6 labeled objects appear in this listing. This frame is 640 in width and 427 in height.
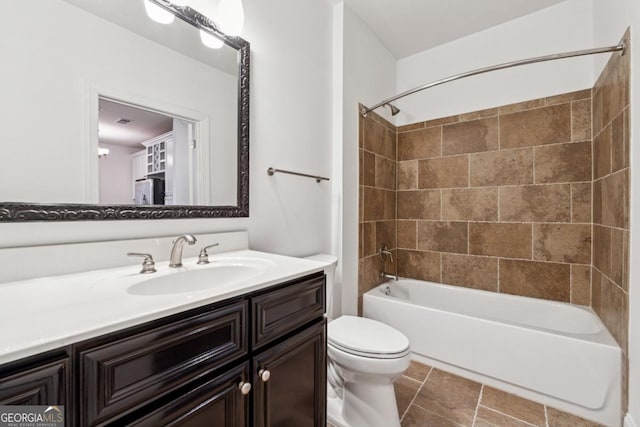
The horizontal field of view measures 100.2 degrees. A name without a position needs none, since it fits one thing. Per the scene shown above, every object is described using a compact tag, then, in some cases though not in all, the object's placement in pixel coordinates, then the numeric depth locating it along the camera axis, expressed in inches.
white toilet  49.2
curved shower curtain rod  54.1
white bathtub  55.1
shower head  93.1
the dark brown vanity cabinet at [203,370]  19.1
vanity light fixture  48.2
